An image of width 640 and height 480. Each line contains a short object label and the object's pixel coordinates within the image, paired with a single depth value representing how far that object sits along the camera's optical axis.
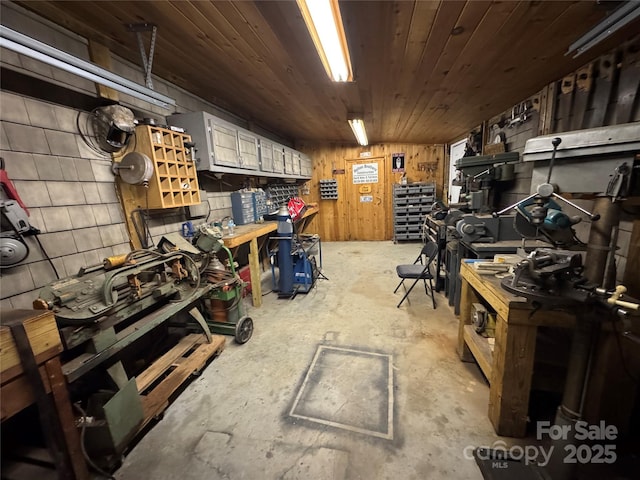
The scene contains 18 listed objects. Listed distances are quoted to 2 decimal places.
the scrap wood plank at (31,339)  0.94
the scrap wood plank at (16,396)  0.93
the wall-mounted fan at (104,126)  1.87
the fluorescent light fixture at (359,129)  3.73
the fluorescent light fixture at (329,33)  1.23
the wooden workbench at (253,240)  2.68
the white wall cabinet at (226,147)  2.54
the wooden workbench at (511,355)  1.24
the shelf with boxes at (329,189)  6.48
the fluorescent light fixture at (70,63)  1.01
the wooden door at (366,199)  6.36
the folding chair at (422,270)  2.91
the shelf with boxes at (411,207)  5.77
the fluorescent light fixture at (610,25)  1.18
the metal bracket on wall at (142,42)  1.63
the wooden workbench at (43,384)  0.95
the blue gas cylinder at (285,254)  3.24
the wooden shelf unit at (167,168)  2.08
